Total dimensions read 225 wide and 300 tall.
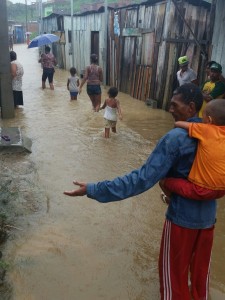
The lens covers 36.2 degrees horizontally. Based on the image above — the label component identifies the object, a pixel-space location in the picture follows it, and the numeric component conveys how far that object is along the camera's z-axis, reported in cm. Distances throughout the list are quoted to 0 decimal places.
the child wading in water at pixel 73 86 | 1134
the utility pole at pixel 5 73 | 816
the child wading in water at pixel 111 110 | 716
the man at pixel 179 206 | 215
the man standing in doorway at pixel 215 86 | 590
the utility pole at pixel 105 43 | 1365
